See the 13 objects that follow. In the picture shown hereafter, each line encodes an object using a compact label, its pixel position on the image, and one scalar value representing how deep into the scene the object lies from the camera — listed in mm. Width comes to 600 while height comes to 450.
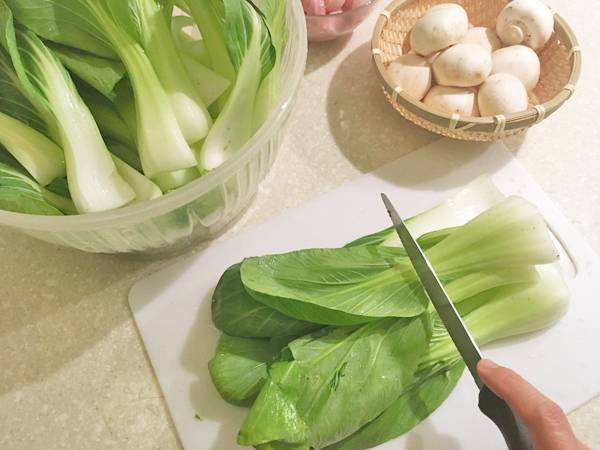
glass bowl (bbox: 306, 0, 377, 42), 878
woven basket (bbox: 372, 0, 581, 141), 771
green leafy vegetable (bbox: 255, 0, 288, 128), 632
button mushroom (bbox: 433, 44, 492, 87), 792
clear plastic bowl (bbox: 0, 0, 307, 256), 590
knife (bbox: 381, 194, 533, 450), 551
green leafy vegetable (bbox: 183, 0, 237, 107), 648
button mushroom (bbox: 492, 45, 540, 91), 822
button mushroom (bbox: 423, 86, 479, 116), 803
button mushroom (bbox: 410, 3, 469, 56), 816
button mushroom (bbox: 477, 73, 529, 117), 780
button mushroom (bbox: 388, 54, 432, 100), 824
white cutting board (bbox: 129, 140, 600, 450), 672
